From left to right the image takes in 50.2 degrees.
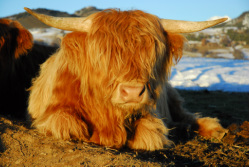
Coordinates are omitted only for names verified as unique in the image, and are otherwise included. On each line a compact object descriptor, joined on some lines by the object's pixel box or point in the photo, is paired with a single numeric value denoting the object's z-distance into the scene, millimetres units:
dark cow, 3822
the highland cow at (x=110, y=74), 2535
